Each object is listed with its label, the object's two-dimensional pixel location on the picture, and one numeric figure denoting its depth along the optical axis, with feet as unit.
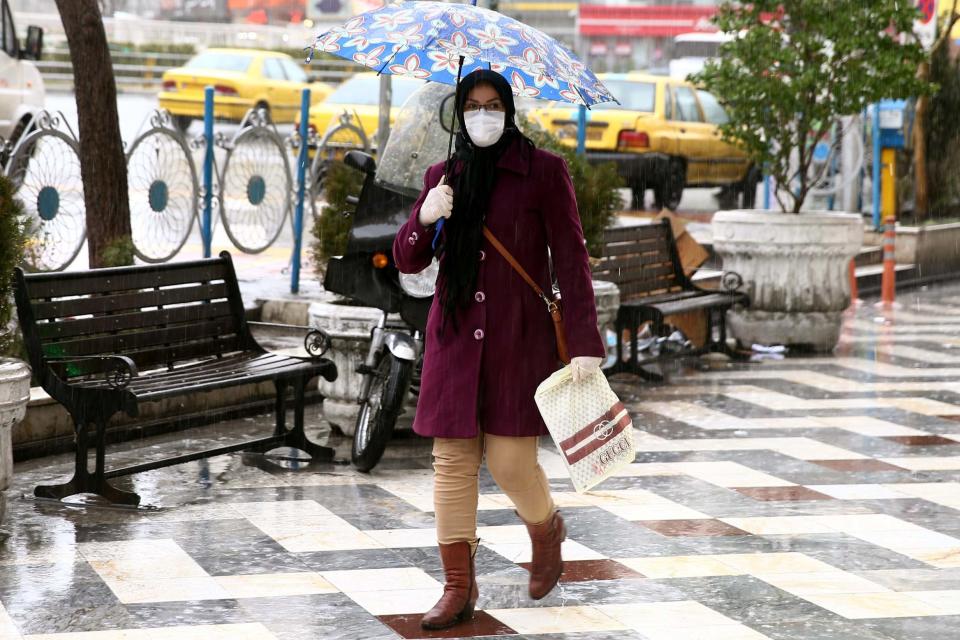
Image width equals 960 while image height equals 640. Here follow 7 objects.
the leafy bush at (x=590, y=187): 31.58
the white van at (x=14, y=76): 56.13
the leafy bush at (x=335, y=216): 29.45
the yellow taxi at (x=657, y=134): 64.54
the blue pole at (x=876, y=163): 56.24
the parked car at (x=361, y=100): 63.93
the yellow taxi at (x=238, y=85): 85.10
